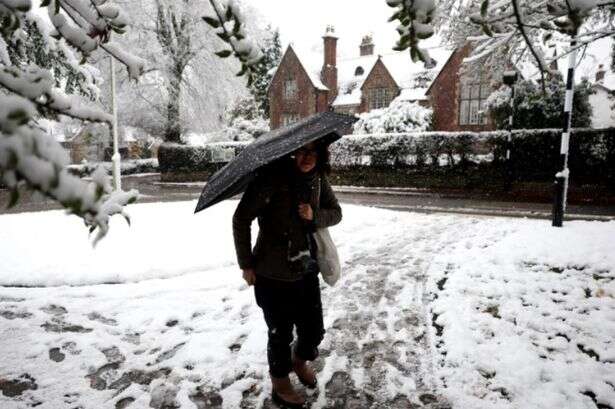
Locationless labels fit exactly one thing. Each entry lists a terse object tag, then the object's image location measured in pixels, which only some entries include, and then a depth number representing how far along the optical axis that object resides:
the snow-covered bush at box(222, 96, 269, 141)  30.67
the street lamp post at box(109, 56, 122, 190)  12.14
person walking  2.69
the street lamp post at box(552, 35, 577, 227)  7.28
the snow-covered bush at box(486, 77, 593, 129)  17.53
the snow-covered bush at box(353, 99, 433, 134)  21.83
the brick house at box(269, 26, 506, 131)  28.64
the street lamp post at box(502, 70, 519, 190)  13.58
